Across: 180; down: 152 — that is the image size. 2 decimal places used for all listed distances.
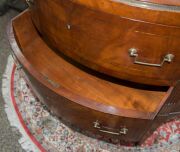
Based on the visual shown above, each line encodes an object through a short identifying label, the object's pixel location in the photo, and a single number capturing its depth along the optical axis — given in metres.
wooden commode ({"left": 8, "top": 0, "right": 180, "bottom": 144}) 0.68
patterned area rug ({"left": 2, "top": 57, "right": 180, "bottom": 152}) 1.04
